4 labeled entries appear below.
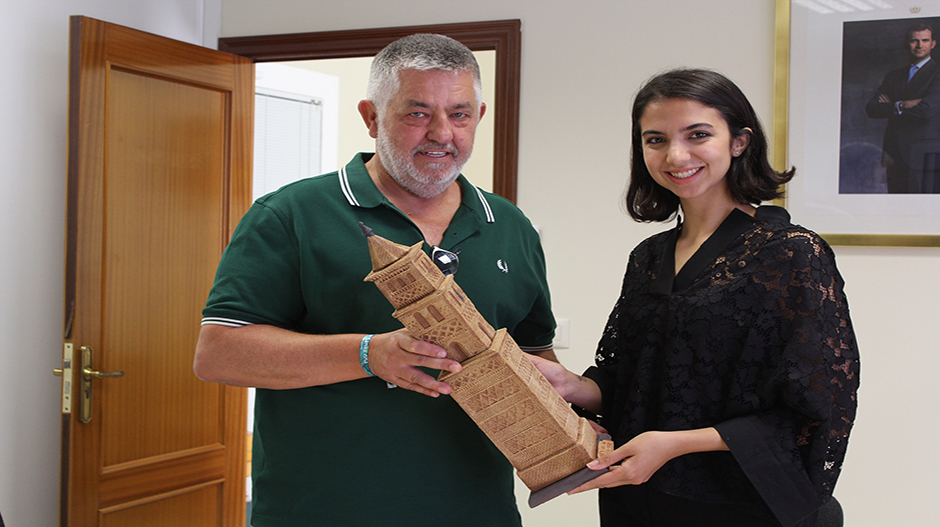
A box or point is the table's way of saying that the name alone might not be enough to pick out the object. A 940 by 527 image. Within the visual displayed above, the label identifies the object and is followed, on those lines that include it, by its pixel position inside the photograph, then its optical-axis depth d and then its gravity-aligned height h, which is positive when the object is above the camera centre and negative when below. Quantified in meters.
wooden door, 2.34 -0.05
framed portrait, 2.34 +0.49
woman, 1.25 -0.15
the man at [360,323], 1.32 -0.13
